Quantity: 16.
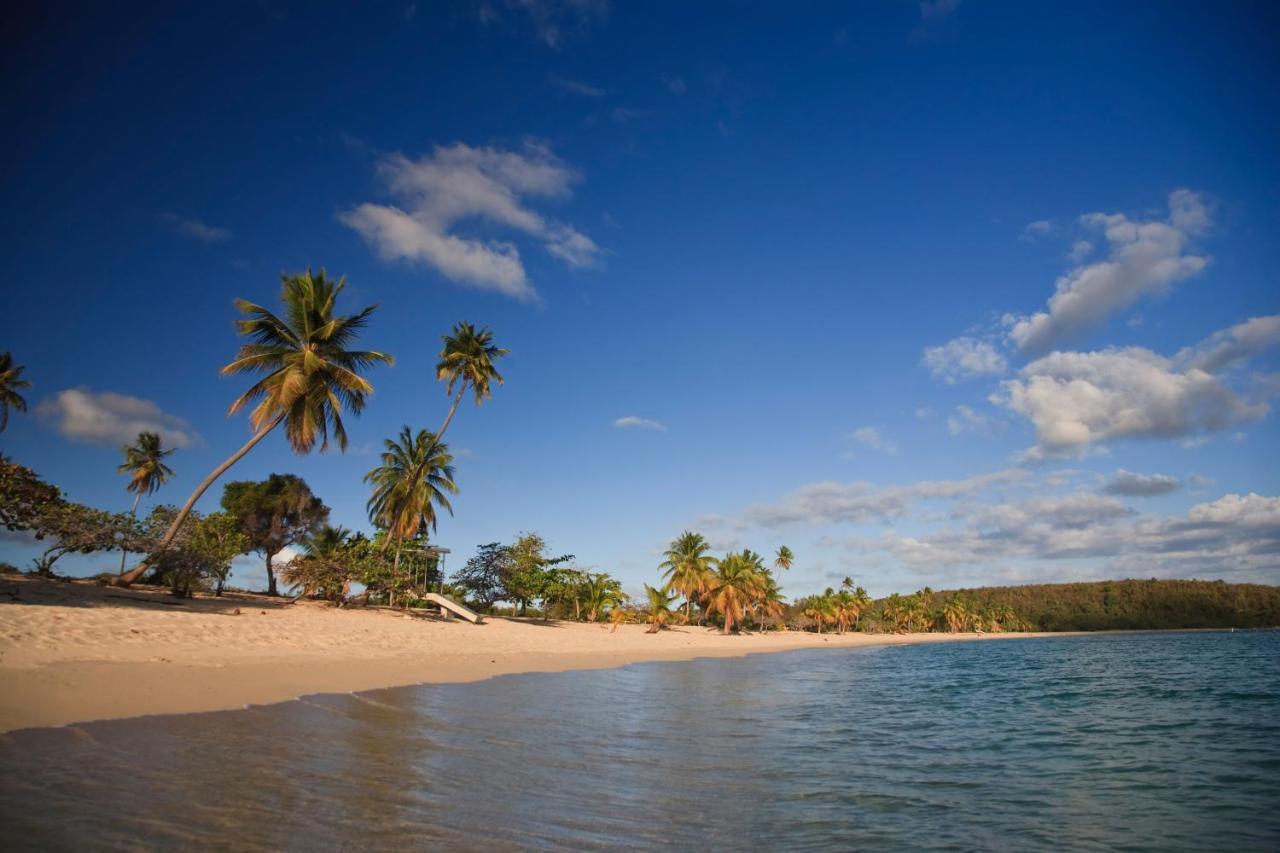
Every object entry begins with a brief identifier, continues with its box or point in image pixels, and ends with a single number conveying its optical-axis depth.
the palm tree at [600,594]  49.91
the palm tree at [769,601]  68.76
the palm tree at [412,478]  40.50
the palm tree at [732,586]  63.28
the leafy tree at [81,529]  20.98
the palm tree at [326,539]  42.16
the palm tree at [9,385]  35.50
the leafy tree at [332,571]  31.50
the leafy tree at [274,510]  43.16
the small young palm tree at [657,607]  50.92
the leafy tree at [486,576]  44.66
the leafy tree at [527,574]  44.06
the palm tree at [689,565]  62.84
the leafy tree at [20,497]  19.91
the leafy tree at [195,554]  23.06
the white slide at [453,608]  33.03
